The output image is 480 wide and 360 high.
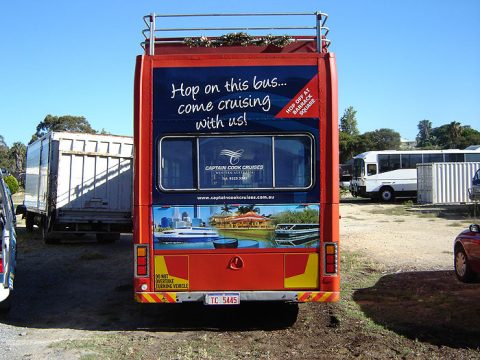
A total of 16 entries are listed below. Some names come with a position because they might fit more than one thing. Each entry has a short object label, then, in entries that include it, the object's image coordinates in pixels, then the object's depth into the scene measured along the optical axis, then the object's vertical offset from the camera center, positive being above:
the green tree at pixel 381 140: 74.19 +10.83
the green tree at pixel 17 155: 75.12 +7.49
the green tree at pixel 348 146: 73.38 +8.18
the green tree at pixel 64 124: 76.31 +11.83
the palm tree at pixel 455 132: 79.56 +10.91
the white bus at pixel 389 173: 35.25 +2.10
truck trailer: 14.44 +0.59
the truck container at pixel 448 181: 29.72 +1.33
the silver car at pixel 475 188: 22.08 +0.69
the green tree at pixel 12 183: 29.84 +1.28
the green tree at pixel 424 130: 129.90 +18.87
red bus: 6.34 +0.31
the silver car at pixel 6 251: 6.96 -0.62
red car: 8.28 -0.80
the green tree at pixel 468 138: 76.80 +9.72
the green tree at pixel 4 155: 80.00 +8.26
